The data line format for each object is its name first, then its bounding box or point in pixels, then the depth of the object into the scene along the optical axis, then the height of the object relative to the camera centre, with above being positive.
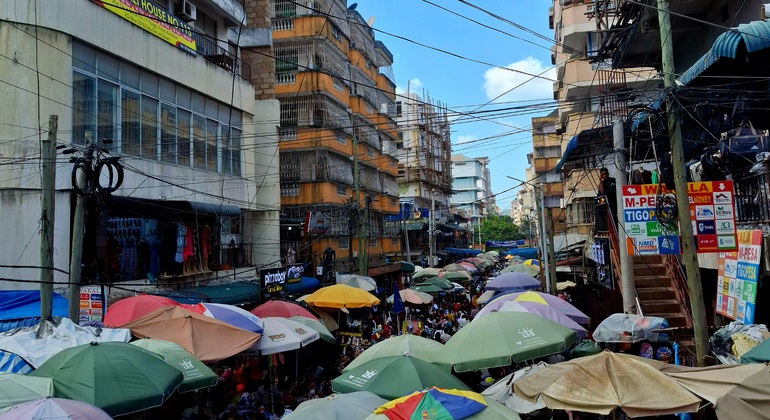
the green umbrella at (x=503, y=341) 9.30 -1.84
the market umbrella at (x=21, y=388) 6.45 -1.66
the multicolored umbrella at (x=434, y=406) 6.14 -1.91
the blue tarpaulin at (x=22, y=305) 11.54 -1.17
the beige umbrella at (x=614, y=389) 6.32 -1.87
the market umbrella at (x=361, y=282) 21.41 -1.59
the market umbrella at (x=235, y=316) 11.99 -1.59
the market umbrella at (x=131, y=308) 12.21 -1.36
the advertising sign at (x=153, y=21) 15.48 +6.92
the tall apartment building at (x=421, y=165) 59.62 +8.52
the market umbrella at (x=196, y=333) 10.49 -1.69
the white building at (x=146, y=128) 12.97 +3.59
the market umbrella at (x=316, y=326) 13.85 -2.12
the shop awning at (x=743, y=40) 9.69 +3.43
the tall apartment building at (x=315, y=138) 28.77 +5.89
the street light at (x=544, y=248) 22.22 -0.49
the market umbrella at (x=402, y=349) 9.84 -1.99
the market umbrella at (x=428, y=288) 25.39 -2.25
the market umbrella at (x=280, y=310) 15.34 -1.86
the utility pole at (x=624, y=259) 12.56 -0.58
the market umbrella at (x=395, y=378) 8.13 -2.10
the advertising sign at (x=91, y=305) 12.24 -1.23
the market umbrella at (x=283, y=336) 11.59 -2.04
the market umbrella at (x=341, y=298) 17.72 -1.82
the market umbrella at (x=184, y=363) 8.83 -1.92
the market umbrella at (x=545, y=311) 12.35 -1.71
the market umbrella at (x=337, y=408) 6.52 -2.03
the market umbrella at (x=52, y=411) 5.79 -1.72
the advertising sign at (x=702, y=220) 9.52 +0.21
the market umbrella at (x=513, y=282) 21.67 -1.81
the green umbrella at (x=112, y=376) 7.19 -1.74
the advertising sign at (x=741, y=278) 9.41 -0.89
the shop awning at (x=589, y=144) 17.33 +3.03
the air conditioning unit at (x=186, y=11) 18.76 +8.20
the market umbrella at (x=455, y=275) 31.39 -2.10
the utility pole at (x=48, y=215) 9.77 +0.66
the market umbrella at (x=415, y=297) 21.89 -2.31
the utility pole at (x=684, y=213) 8.53 +0.30
